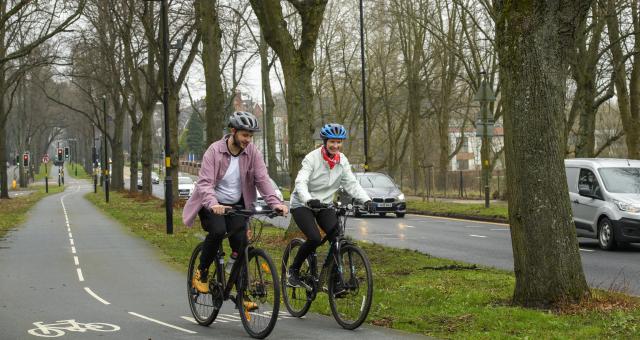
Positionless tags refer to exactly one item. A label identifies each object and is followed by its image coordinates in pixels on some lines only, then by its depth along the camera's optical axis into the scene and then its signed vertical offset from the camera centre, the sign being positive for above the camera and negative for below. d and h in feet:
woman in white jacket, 28.89 -0.41
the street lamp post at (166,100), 78.95 +6.92
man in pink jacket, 27.50 -0.20
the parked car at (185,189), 198.80 -2.44
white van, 59.16 -1.83
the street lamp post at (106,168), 159.24 +1.93
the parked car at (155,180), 345.68 -0.76
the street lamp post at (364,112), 138.62 +9.09
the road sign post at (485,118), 95.25 +5.73
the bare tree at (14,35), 85.87 +15.05
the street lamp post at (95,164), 215.51 +3.31
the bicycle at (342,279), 27.14 -3.05
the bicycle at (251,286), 26.27 -3.14
